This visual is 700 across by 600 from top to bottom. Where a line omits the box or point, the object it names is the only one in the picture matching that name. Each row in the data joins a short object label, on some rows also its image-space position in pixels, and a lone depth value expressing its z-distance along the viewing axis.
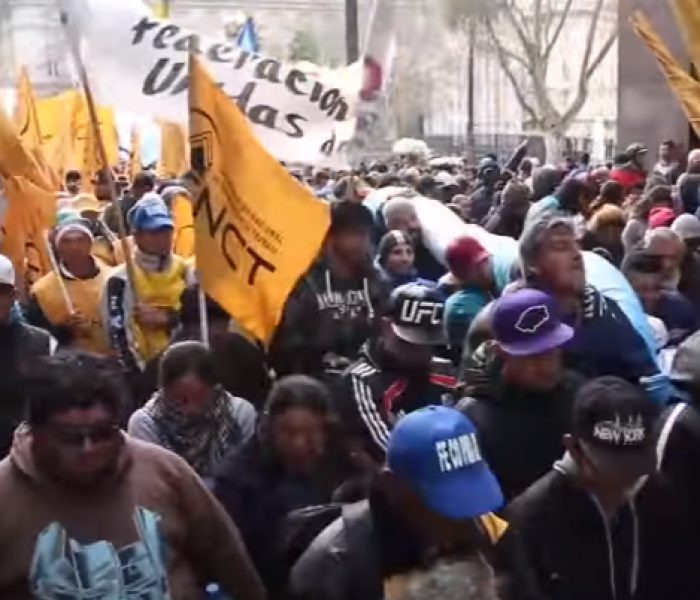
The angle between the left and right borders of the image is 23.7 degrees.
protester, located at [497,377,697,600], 3.97
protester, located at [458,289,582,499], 4.63
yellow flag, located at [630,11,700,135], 6.92
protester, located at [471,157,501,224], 14.70
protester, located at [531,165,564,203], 13.27
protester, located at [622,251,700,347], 7.07
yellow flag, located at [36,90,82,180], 15.15
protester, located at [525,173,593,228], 10.46
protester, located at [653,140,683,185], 15.09
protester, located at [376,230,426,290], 8.50
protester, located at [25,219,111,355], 7.79
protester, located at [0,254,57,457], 5.93
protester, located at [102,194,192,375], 7.38
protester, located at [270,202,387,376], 6.78
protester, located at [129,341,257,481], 5.30
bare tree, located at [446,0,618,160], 53.84
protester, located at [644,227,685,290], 7.54
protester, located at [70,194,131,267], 9.46
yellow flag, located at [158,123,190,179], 16.41
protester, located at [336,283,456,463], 5.47
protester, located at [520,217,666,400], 5.38
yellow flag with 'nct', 6.40
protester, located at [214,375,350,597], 4.77
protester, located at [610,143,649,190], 13.69
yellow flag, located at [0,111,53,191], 9.39
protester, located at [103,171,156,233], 12.21
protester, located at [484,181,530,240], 10.96
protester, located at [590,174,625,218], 11.05
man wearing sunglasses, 3.78
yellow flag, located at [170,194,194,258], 9.80
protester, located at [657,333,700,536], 4.21
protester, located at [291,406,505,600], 3.31
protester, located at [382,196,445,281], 9.50
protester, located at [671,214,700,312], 7.84
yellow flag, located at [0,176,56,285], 9.50
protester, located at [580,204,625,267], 9.09
